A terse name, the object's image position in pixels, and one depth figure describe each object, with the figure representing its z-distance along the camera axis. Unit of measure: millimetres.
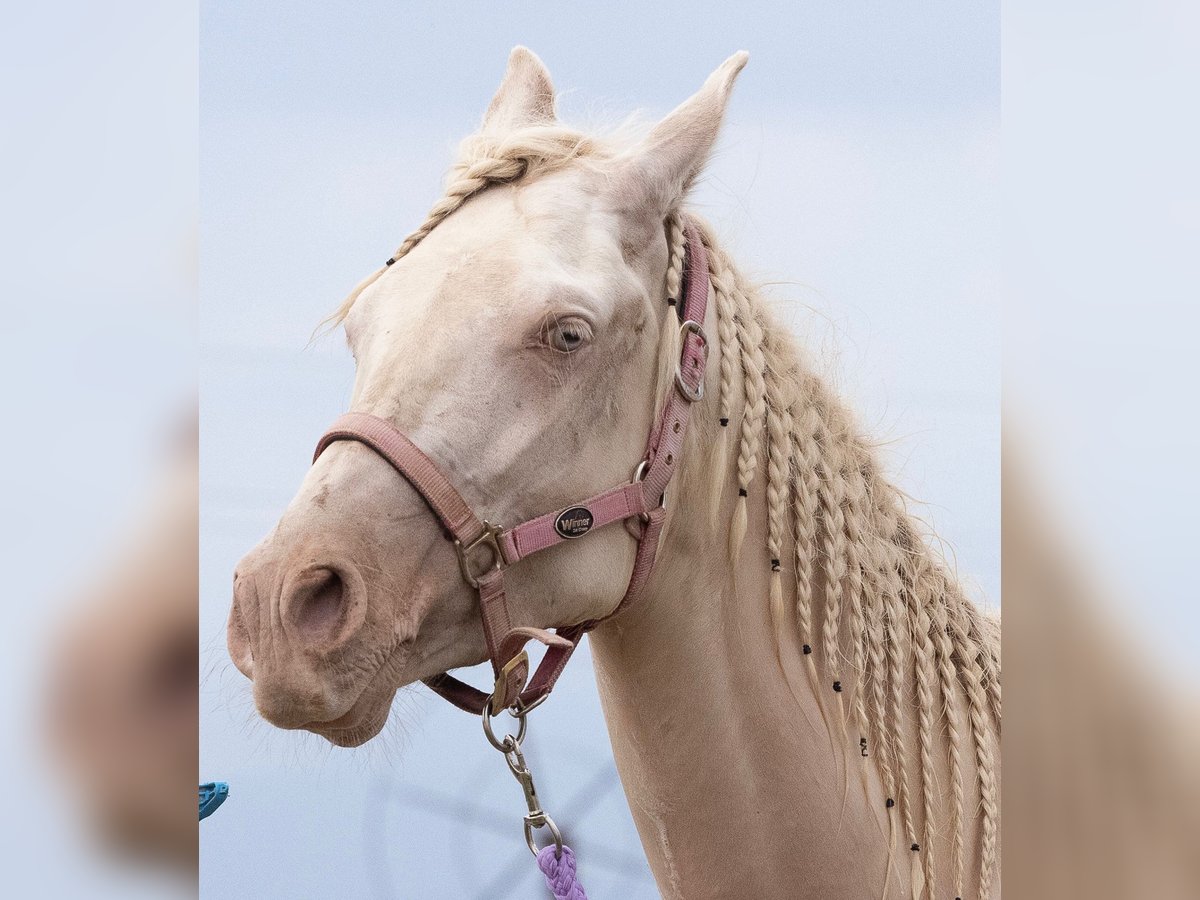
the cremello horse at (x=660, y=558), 5310
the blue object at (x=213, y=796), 5681
